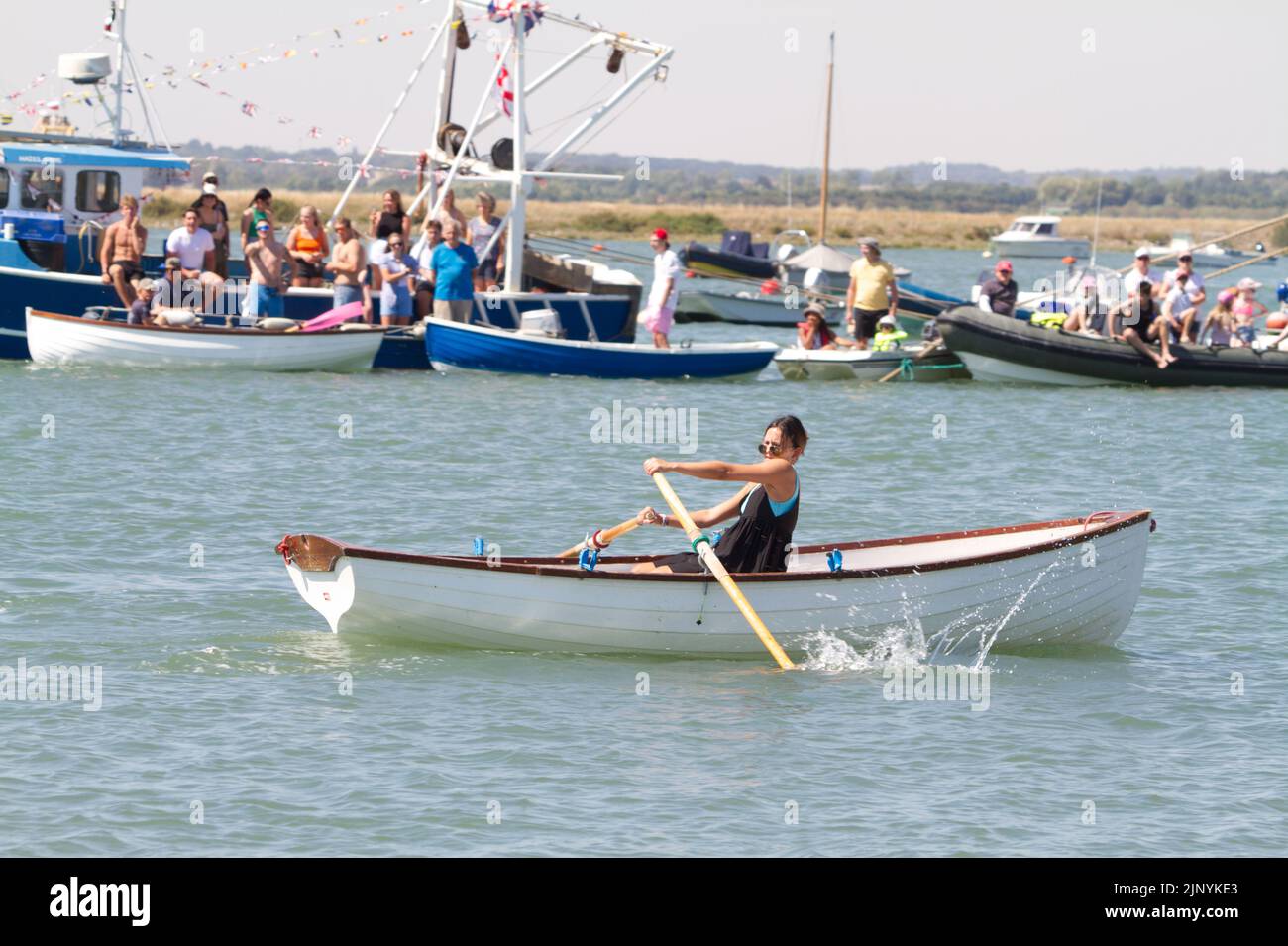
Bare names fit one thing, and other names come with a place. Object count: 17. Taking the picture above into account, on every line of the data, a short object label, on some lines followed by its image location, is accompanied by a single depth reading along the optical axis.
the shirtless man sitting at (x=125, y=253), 23.98
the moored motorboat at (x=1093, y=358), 25.77
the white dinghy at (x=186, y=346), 23.94
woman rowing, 10.95
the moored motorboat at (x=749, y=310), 41.09
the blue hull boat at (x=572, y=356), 24.98
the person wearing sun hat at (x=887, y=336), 26.89
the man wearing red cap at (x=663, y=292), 24.67
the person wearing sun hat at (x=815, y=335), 26.94
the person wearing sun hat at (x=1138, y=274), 24.72
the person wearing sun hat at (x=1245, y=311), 27.05
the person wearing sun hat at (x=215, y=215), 24.22
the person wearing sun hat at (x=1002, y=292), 27.02
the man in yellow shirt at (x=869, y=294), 26.17
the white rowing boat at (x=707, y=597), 11.03
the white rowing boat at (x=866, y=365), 26.50
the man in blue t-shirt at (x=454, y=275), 24.34
